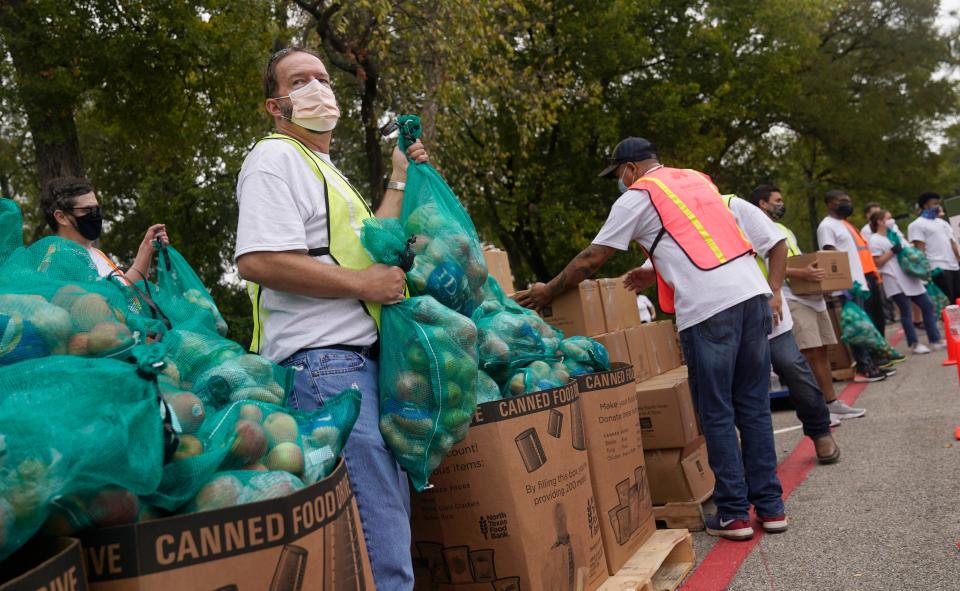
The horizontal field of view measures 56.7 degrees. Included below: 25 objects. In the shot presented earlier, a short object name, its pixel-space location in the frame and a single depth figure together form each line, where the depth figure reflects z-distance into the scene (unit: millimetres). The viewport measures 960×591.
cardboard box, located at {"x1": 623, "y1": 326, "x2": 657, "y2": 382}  5715
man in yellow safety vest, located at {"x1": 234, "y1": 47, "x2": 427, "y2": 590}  2580
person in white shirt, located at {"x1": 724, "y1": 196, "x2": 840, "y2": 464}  5761
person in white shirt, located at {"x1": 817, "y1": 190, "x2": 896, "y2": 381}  9711
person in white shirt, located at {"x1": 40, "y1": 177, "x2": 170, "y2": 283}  4164
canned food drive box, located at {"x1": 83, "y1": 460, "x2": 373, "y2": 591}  1690
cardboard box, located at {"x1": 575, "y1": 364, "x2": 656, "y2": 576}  3822
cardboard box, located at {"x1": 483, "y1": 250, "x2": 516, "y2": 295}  5414
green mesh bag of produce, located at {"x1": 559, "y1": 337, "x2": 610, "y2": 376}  4129
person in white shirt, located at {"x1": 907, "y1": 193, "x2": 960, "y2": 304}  12883
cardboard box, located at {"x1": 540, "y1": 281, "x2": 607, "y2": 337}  5320
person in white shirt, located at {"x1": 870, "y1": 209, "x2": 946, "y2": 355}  12133
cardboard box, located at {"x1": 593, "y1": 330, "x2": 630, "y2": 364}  5348
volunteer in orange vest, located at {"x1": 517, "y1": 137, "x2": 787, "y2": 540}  4648
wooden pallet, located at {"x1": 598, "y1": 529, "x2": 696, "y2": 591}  3658
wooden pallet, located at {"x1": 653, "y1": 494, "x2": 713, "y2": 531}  4969
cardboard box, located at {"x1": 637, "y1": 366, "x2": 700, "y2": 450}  5023
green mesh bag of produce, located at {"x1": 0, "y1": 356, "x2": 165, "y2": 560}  1543
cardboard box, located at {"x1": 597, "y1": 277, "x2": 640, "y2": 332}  5668
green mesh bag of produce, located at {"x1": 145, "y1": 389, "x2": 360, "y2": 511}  1832
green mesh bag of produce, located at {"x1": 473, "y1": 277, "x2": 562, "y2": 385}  3623
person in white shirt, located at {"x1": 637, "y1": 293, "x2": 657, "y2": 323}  14914
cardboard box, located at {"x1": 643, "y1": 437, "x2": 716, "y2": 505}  5012
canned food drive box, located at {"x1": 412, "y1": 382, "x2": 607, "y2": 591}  3100
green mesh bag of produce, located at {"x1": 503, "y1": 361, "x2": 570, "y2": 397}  3504
